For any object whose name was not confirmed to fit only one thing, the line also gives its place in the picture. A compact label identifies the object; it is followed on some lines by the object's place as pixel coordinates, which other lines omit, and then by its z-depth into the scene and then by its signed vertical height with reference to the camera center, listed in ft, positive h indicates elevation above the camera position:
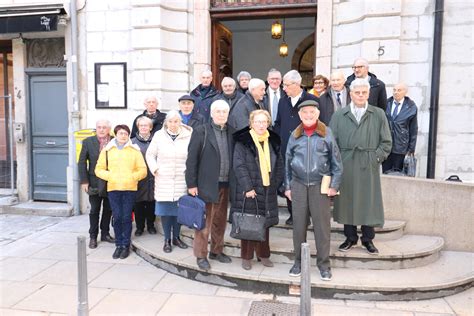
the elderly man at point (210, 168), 15.02 -1.58
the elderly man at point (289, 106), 16.15 +0.85
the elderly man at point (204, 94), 19.44 +1.50
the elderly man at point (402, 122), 19.29 +0.27
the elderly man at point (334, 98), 17.33 +1.25
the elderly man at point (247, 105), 16.51 +0.84
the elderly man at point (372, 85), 17.21 +1.87
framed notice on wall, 25.71 +2.46
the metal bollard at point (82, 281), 11.29 -4.40
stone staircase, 14.23 -5.44
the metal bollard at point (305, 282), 10.00 -3.84
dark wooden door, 26.61 +4.99
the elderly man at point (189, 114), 17.97 +0.50
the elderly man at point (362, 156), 15.01 -1.06
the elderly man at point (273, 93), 18.39 +1.51
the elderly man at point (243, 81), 19.59 +2.14
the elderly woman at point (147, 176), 18.52 -2.27
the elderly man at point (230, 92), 17.85 +1.47
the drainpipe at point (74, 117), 25.70 +0.42
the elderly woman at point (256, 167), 14.51 -1.50
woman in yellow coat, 17.34 -2.07
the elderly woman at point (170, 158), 16.63 -1.35
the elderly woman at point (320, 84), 18.35 +1.92
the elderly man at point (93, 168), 18.62 -2.02
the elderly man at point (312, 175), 13.99 -1.70
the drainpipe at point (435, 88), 21.24 +2.11
